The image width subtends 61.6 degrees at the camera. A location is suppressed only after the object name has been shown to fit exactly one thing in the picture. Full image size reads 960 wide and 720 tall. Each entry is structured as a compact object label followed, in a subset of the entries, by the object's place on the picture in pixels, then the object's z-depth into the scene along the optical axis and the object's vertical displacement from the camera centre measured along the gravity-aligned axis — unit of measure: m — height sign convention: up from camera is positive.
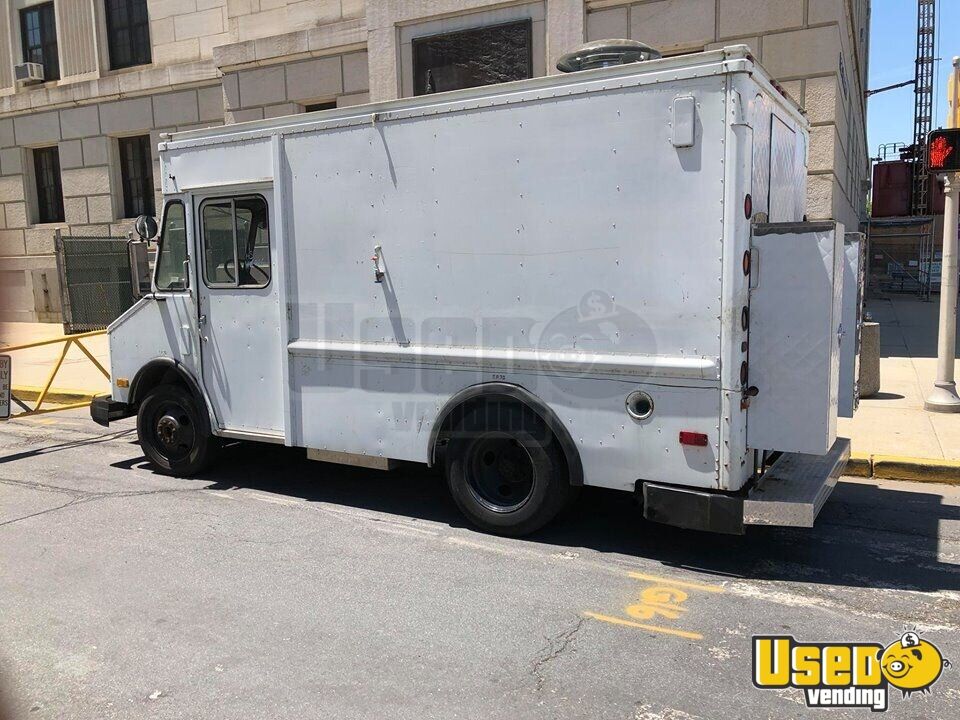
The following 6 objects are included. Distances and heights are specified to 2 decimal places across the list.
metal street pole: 8.62 -0.82
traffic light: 8.19 +0.89
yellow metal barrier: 9.48 -1.33
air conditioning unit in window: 21.00 +5.00
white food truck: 4.75 -0.26
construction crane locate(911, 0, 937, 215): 52.50 +12.05
